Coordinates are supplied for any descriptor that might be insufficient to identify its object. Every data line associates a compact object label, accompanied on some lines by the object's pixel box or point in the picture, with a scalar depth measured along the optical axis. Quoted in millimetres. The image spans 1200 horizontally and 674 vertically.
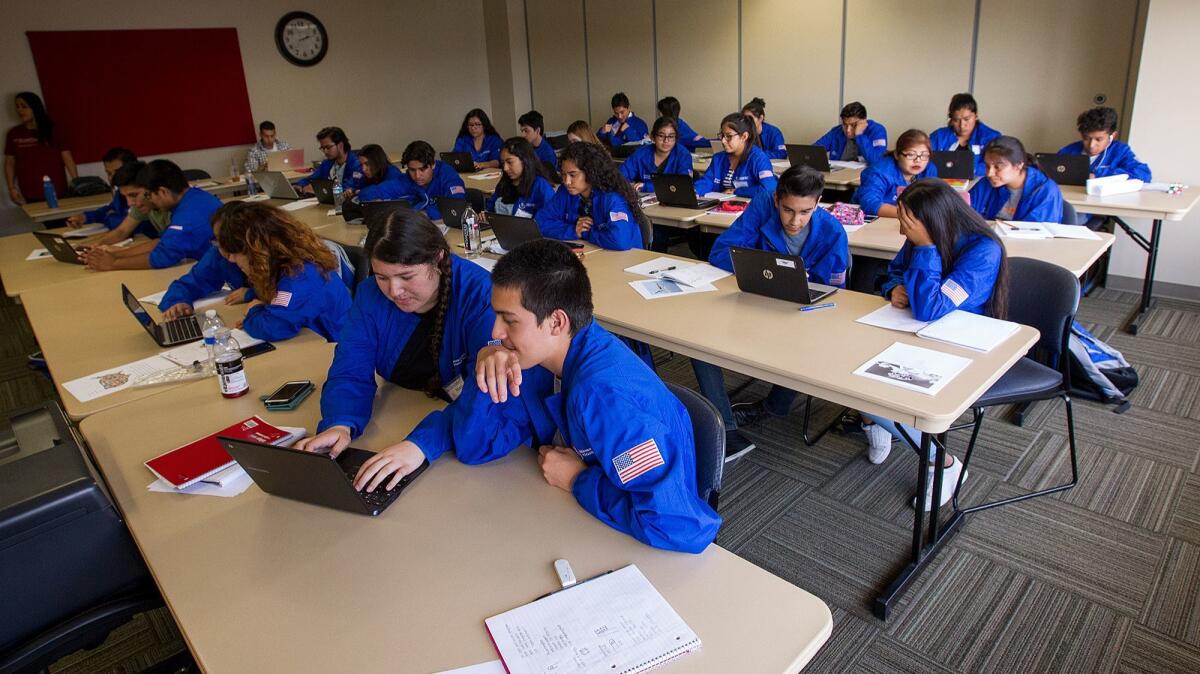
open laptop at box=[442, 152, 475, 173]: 6887
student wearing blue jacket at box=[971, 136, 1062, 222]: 3500
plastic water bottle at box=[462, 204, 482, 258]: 3834
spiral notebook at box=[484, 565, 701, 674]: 1048
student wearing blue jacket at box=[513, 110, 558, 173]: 7062
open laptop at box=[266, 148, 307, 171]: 7445
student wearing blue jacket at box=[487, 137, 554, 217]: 4477
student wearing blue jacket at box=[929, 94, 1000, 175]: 5523
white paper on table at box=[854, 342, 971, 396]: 1881
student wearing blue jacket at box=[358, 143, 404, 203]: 5234
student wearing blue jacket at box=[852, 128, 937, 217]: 4055
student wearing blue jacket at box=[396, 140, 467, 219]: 5098
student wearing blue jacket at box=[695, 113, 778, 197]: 4633
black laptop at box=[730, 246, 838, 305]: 2512
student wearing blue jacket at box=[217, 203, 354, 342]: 2502
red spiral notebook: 1635
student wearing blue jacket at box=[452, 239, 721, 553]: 1282
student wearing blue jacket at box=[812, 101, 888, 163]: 6105
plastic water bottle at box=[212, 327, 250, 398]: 2086
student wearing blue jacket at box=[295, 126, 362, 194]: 6277
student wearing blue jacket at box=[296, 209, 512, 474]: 1869
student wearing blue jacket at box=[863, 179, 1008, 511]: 2289
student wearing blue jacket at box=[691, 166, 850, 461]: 2879
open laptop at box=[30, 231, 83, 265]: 4195
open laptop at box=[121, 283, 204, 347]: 2605
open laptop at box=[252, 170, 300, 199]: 6086
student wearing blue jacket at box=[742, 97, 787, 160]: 6621
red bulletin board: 7492
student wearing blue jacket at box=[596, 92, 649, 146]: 8375
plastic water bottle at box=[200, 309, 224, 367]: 2414
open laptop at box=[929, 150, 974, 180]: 4496
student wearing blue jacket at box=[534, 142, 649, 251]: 3586
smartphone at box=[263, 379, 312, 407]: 2012
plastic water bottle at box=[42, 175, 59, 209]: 6101
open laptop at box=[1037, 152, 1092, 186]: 4328
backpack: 3174
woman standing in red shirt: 7113
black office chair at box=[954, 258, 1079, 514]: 2332
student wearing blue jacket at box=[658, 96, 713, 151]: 7543
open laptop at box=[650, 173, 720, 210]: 4391
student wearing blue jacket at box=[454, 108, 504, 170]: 7688
